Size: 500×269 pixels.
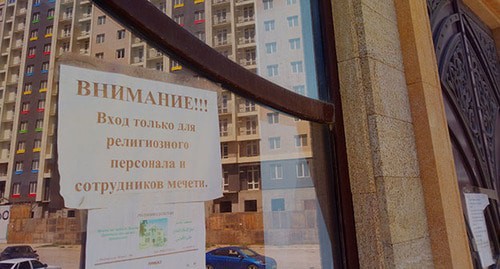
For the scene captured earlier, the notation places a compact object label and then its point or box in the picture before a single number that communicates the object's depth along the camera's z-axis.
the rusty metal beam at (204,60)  1.54
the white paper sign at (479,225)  3.10
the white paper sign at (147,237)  1.32
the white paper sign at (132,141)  1.33
